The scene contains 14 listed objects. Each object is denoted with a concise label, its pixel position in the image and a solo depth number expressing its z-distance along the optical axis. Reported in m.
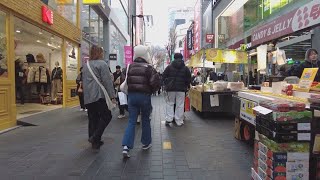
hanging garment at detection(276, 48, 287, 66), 8.51
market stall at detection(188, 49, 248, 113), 11.45
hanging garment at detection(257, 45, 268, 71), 9.52
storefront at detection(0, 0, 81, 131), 11.56
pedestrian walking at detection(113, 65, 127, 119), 11.09
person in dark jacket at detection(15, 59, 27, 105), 14.79
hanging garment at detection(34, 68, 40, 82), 15.46
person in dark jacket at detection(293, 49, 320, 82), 7.75
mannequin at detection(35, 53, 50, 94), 15.48
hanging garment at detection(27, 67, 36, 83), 15.39
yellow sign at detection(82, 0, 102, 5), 16.23
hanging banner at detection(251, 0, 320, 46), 9.27
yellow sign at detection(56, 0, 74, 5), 14.01
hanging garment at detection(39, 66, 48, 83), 15.48
